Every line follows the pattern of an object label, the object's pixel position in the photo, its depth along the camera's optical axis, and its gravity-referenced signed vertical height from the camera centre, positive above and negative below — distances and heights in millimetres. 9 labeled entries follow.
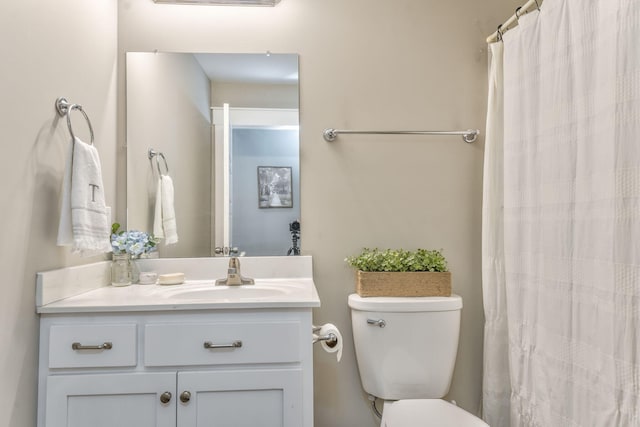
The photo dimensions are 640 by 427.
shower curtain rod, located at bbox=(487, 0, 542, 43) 1449 +748
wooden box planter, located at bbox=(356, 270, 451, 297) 1658 -283
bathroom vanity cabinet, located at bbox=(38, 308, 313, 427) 1219 -482
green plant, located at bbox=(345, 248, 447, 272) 1686 -196
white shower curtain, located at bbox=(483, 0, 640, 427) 1017 -19
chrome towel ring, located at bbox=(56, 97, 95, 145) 1347 +339
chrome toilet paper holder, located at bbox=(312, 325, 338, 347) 1391 -430
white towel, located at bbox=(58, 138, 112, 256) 1273 +16
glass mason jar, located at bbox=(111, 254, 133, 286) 1618 -237
